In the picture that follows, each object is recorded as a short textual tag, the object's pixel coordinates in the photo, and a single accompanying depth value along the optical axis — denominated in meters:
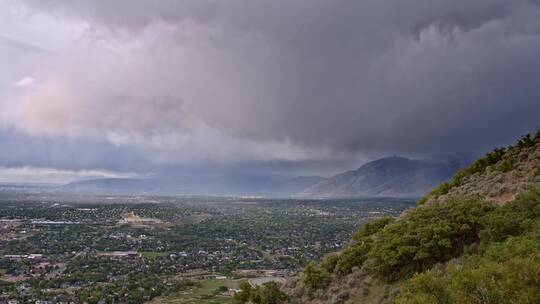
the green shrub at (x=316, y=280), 33.66
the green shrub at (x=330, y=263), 36.09
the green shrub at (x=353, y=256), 34.09
